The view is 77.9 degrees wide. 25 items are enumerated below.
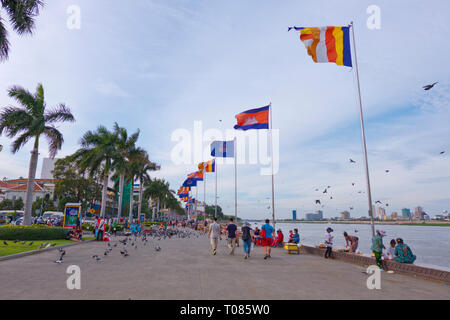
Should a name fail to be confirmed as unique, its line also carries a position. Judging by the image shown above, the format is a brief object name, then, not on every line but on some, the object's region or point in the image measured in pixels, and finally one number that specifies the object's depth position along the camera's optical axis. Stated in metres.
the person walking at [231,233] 13.88
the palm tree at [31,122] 19.06
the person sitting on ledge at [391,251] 10.91
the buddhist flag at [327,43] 13.00
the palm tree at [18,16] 13.09
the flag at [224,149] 27.19
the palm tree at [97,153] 29.84
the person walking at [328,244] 13.11
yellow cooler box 14.99
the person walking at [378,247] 9.74
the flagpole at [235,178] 28.52
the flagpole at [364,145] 11.77
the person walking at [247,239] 12.84
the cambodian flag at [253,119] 19.50
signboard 26.98
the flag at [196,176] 39.16
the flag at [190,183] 43.35
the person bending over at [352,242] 12.94
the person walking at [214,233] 14.08
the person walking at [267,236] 12.92
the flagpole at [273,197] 19.70
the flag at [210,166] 34.16
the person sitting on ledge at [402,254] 9.44
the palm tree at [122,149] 32.31
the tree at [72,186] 54.66
